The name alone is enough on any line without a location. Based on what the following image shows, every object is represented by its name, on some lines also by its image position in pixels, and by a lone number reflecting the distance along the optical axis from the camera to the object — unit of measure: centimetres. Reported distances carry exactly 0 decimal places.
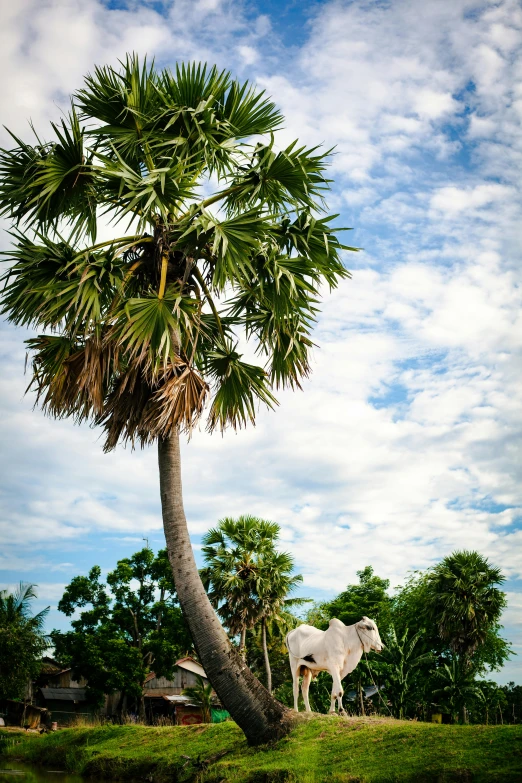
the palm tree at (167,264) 1085
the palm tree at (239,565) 2536
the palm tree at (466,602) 2675
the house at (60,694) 4279
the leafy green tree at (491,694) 2894
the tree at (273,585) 2556
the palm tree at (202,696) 2581
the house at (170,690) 4025
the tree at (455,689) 2127
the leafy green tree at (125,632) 3155
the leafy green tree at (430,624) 2797
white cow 1365
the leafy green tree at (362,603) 4116
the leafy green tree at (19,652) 3659
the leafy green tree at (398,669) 1759
